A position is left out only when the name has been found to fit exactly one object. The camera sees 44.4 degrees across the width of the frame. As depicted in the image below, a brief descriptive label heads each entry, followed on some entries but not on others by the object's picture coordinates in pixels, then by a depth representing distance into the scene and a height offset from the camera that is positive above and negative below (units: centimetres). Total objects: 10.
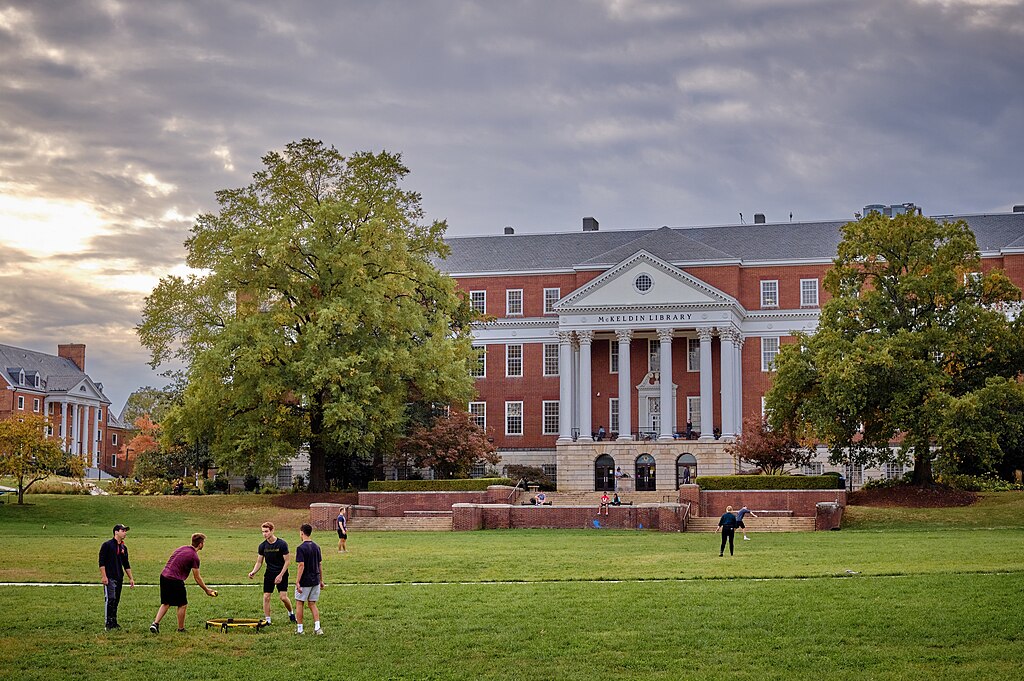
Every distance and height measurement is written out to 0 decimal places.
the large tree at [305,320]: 5769 +684
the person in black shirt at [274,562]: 2145 -167
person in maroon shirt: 2106 -187
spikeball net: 2209 -280
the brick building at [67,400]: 11450 +618
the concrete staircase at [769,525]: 4981 -247
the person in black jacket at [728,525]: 3497 -170
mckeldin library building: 7344 +801
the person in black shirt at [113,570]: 2180 -182
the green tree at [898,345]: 5275 +508
